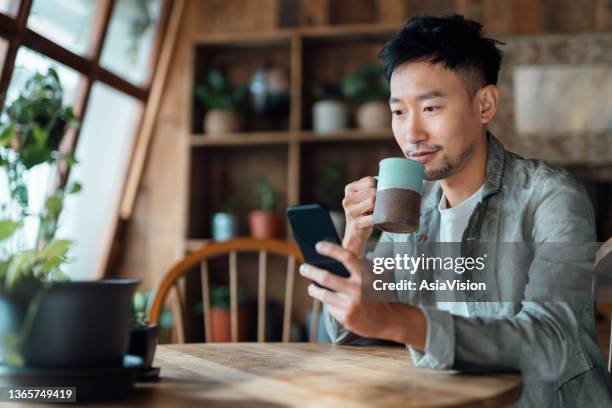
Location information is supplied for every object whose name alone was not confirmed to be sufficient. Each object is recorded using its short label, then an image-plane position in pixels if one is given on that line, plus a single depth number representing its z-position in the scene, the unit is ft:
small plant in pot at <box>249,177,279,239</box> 11.59
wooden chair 5.81
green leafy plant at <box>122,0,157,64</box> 11.71
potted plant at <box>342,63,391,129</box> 11.22
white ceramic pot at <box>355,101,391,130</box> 11.20
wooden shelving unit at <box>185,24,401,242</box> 11.52
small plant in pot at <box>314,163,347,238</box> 11.68
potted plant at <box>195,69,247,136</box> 11.86
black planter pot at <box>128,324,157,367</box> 3.39
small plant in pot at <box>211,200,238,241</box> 11.64
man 3.32
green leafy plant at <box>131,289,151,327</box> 3.55
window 8.91
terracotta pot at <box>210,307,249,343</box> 11.43
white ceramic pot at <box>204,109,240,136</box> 11.84
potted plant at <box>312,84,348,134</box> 11.43
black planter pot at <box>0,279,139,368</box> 2.66
